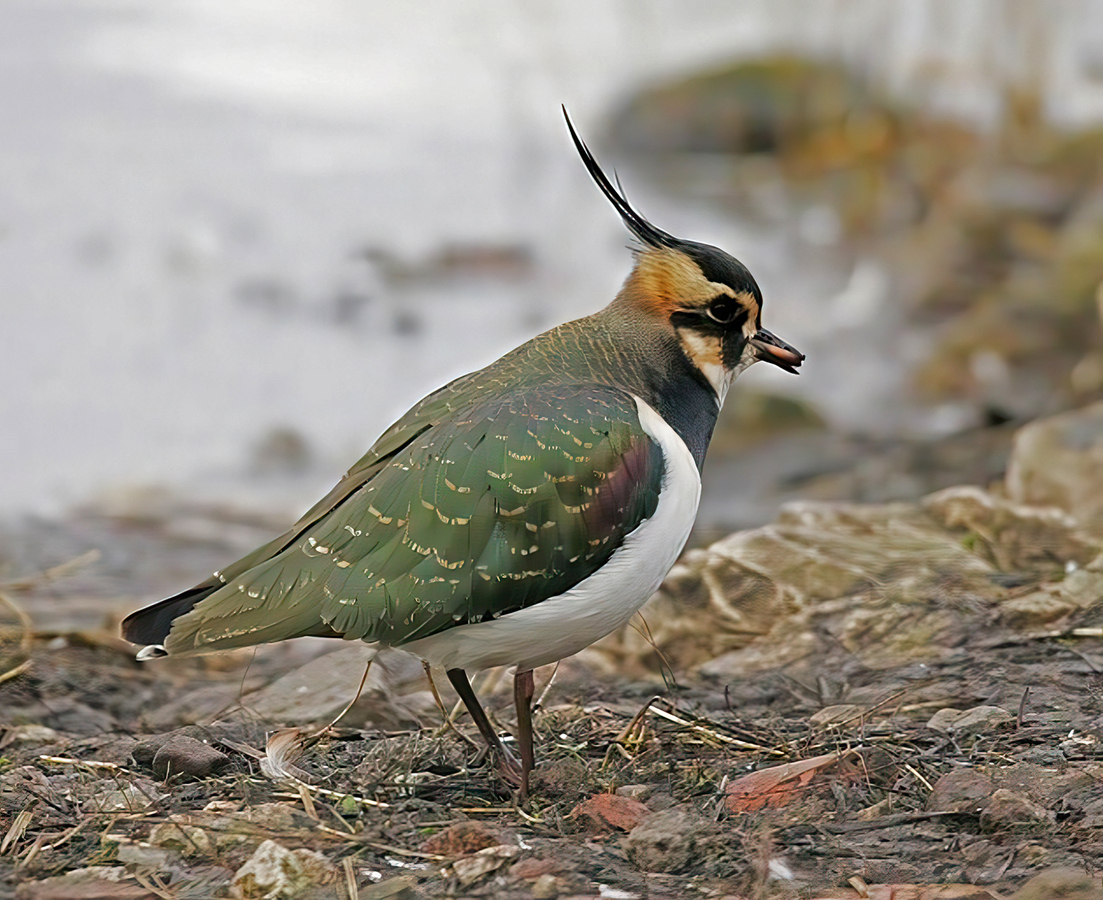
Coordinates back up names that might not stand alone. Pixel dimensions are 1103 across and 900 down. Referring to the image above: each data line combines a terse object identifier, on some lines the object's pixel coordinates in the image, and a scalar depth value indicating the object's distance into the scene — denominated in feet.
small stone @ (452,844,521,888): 20.56
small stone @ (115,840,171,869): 21.24
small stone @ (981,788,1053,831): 21.42
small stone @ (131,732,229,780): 24.66
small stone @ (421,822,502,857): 21.53
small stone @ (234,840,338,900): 20.30
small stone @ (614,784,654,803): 23.97
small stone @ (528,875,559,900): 20.16
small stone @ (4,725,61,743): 28.19
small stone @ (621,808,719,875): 21.06
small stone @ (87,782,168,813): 23.13
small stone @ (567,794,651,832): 22.48
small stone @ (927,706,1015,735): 25.94
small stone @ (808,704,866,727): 26.96
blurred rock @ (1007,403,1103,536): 41.65
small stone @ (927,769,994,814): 22.11
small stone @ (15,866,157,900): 20.11
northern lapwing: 22.63
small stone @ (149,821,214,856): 21.58
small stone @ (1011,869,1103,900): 19.02
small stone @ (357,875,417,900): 20.26
